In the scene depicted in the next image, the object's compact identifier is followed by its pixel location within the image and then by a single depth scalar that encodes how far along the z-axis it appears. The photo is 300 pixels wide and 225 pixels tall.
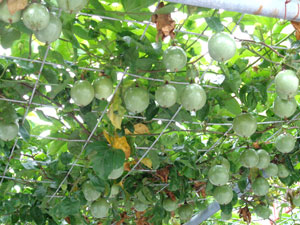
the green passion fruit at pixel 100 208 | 2.72
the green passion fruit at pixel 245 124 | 2.09
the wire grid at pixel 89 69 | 1.79
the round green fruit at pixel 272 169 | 2.79
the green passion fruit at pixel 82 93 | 1.80
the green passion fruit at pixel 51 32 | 1.45
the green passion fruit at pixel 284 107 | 1.90
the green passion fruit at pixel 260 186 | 2.78
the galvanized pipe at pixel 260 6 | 1.38
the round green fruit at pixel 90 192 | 2.62
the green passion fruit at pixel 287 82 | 1.65
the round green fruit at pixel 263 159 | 2.59
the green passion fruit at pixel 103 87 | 1.82
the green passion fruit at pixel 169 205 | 2.98
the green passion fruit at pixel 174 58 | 1.69
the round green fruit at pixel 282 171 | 2.86
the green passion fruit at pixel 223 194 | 2.72
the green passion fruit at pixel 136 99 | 1.84
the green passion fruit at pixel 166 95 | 1.80
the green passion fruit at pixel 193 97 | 1.77
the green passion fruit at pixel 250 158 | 2.51
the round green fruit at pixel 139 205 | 3.03
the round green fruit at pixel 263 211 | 3.27
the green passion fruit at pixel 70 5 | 1.41
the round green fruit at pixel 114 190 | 2.68
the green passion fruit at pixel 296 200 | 3.24
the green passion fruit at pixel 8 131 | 1.99
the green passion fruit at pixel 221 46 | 1.55
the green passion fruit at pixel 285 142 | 2.42
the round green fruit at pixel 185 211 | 3.11
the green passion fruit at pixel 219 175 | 2.51
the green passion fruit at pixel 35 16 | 1.37
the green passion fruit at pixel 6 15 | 1.36
